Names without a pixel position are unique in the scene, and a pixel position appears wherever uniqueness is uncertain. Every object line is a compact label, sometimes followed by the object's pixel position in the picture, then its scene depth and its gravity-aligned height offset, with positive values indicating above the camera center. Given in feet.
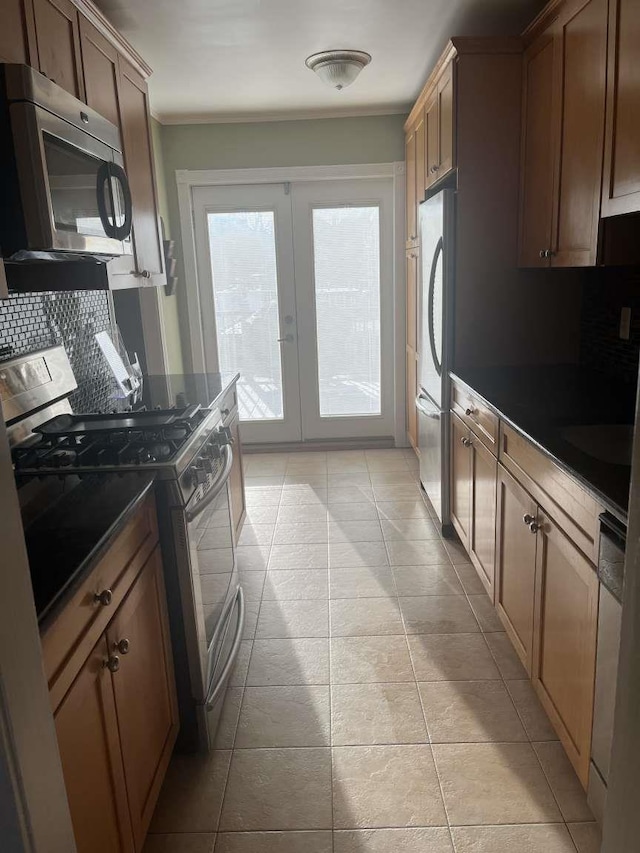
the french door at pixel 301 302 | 15.35 -0.30
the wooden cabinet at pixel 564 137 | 6.76 +1.66
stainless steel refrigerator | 9.91 -0.89
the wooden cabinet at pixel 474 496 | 8.13 -2.98
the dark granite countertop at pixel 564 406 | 4.90 -1.46
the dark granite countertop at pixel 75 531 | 3.79 -1.64
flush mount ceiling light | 10.55 +3.71
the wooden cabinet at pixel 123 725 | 3.84 -2.96
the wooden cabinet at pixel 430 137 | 9.78 +2.59
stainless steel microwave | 5.15 +1.11
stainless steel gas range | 5.82 -1.71
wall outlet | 8.41 -0.63
